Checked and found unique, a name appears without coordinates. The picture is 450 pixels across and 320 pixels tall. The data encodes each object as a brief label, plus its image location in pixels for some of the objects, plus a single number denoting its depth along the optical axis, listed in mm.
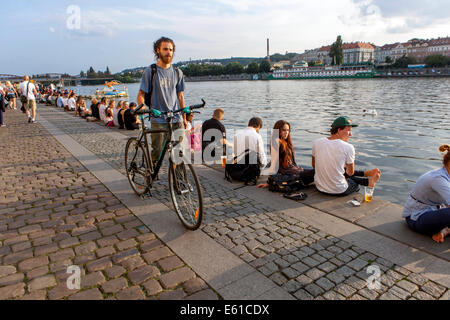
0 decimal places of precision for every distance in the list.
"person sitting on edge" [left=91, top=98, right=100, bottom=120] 17312
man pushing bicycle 4766
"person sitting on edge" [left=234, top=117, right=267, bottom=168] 6168
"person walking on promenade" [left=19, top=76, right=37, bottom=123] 15055
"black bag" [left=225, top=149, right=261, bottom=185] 6051
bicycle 3929
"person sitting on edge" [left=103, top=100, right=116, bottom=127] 14936
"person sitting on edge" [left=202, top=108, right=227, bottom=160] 8055
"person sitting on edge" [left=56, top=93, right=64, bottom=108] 26053
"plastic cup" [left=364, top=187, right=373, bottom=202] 4973
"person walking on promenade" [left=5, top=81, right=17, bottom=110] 26906
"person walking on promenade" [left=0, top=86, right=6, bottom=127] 14168
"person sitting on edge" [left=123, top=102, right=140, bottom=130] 12898
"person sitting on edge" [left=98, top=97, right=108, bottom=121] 15835
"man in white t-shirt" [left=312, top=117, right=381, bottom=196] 5109
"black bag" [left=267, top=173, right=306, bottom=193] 5441
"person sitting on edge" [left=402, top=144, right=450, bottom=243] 3686
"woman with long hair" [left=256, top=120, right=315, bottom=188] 6043
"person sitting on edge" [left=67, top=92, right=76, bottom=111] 22802
